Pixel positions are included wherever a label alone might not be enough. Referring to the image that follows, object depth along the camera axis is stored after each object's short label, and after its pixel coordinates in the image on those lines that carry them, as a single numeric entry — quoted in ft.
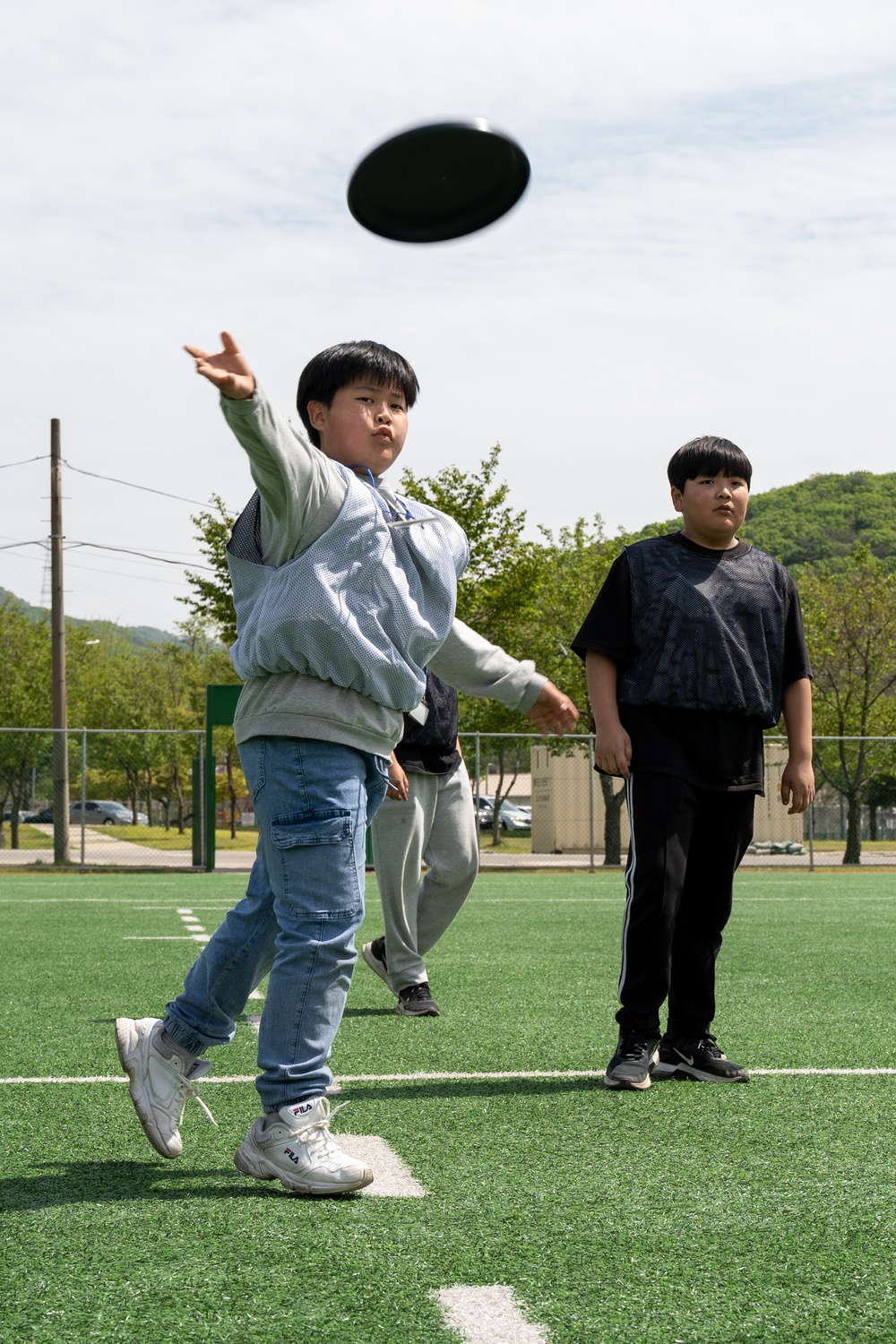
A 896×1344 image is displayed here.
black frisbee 10.72
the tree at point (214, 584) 81.41
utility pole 73.69
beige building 115.03
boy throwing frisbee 9.71
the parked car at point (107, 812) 152.76
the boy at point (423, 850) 19.10
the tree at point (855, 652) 105.09
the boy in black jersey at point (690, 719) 14.05
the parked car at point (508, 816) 150.61
